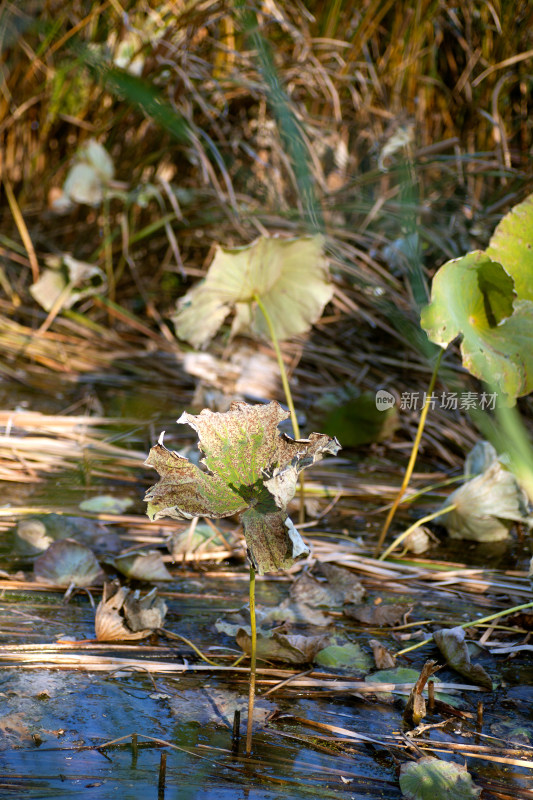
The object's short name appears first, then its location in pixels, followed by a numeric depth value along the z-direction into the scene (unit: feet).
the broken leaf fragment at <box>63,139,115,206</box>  23.57
